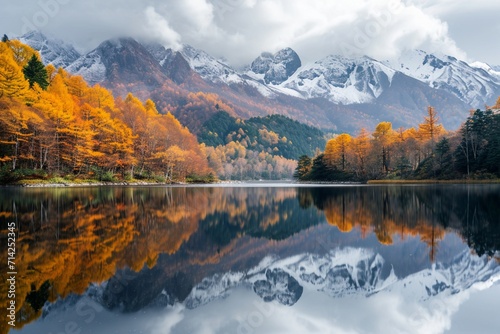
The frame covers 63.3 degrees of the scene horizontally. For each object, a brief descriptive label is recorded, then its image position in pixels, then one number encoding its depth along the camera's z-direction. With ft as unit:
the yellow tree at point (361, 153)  299.99
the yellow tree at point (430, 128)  287.28
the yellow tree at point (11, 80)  177.88
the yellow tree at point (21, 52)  240.73
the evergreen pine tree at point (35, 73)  212.84
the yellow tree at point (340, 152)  312.50
